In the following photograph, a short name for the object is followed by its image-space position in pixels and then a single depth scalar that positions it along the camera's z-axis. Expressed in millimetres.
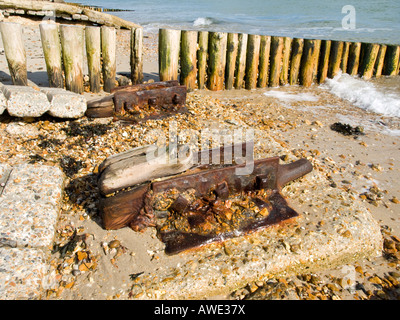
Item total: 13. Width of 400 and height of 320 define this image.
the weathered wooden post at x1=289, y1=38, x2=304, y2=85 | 7680
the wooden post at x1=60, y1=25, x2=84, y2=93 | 5543
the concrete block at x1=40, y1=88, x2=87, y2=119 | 4492
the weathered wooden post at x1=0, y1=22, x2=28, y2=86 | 5389
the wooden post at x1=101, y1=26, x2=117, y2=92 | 5930
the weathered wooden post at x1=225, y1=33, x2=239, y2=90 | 6988
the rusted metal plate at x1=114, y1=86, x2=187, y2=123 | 4949
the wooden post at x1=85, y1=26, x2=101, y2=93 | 5832
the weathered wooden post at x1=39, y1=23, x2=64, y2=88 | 5480
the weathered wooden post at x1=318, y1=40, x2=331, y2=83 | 8035
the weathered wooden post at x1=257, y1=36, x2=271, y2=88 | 7225
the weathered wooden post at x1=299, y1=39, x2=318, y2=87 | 7785
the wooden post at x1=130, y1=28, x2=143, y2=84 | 6238
